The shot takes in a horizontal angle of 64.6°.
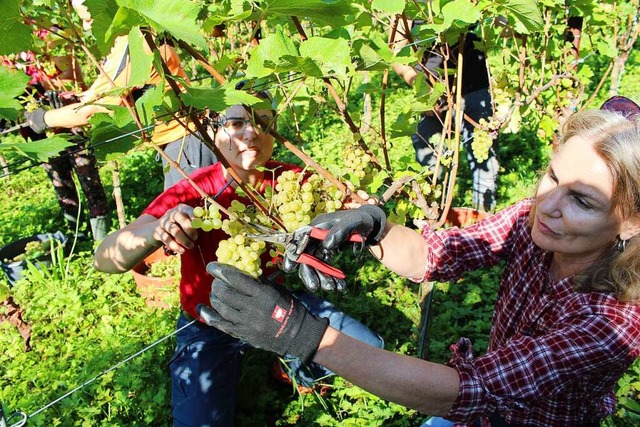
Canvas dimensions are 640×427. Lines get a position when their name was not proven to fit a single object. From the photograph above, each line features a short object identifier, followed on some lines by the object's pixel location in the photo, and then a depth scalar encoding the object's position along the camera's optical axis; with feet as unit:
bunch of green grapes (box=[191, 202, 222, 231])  4.50
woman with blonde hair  4.12
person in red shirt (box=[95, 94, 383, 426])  6.46
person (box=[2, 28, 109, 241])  11.21
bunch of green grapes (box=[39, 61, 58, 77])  11.27
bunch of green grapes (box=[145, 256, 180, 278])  11.43
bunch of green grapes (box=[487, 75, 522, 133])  9.63
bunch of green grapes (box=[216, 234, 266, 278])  4.34
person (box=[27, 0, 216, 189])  8.12
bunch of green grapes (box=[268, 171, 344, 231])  4.51
